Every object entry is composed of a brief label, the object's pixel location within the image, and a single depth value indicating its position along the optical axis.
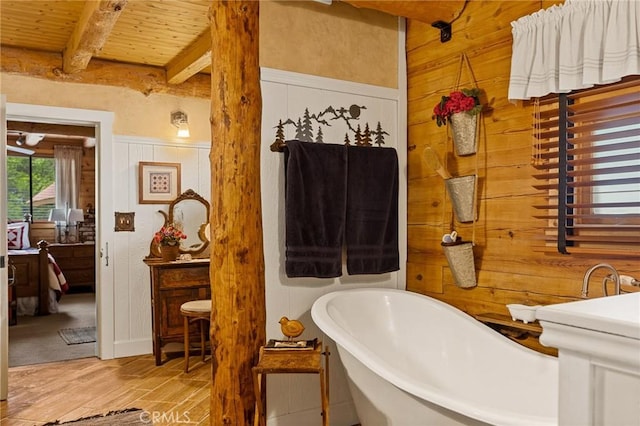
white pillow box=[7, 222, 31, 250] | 7.31
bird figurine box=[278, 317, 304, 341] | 2.55
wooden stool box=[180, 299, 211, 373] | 4.09
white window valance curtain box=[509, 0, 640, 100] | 2.17
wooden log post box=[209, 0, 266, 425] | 2.54
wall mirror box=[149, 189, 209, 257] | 4.98
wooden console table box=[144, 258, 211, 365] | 4.39
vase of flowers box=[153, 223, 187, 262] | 4.59
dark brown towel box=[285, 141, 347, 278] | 2.85
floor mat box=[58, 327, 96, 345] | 5.12
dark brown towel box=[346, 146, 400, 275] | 3.06
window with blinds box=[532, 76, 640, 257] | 2.20
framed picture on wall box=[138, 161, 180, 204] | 4.81
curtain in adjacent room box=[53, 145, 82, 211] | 8.62
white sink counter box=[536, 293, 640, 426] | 0.68
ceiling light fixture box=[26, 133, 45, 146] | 7.84
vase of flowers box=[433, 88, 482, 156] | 2.80
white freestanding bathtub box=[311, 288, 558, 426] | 1.88
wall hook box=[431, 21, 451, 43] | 3.11
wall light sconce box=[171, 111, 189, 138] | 4.95
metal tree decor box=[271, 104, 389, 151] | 2.98
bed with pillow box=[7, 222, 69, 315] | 6.31
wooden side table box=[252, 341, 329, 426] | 2.29
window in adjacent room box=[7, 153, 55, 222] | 8.56
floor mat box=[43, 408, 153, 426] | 3.08
